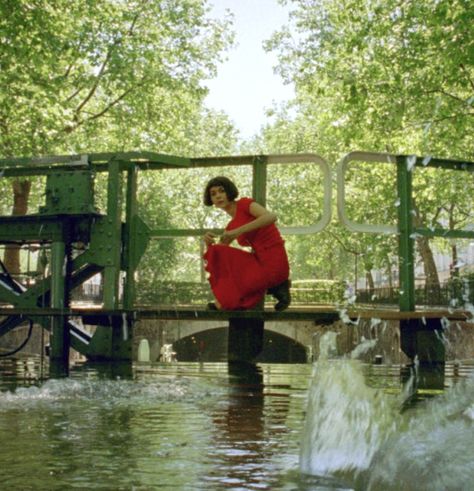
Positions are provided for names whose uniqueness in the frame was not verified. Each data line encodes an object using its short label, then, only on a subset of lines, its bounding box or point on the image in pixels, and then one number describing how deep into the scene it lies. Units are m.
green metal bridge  9.32
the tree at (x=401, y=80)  20.12
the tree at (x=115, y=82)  23.64
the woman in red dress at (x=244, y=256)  8.70
